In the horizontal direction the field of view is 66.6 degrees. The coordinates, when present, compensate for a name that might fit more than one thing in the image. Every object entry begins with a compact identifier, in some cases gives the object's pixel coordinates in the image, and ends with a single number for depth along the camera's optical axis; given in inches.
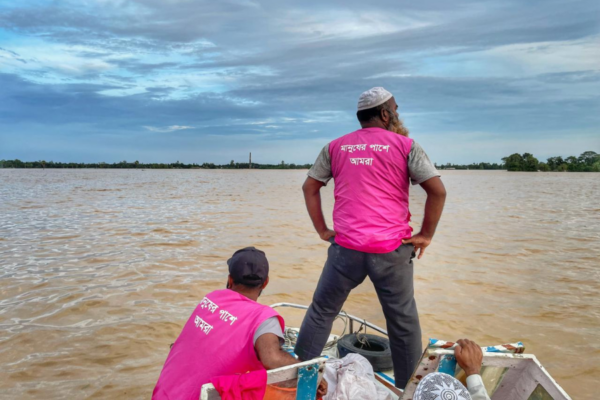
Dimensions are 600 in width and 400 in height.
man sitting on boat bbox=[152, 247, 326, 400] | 96.2
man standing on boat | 133.9
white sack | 117.4
